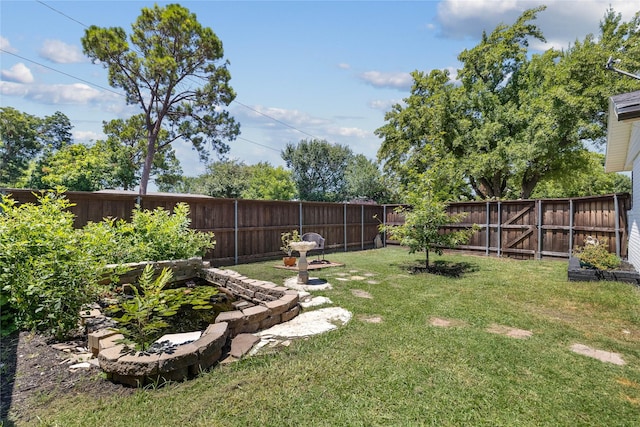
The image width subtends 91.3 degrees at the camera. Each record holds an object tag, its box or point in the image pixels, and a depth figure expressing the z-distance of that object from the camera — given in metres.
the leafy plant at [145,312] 2.64
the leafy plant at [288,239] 7.89
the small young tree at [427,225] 6.59
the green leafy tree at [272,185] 26.61
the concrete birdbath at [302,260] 5.35
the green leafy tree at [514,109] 11.84
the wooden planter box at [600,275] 5.05
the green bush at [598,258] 5.49
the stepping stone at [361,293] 4.71
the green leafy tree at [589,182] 14.80
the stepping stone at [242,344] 2.78
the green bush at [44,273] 2.92
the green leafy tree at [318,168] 27.66
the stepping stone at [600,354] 2.70
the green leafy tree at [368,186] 23.48
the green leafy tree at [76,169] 14.09
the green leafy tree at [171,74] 13.19
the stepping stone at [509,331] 3.25
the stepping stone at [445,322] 3.53
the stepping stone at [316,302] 4.23
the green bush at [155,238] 4.92
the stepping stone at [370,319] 3.63
